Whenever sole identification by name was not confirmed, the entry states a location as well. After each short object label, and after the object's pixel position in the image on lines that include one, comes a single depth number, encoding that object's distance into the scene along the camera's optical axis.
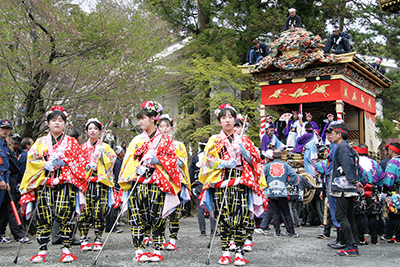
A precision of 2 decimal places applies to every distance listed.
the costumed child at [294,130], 13.14
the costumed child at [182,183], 5.92
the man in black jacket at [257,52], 13.98
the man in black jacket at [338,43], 12.68
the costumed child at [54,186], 4.85
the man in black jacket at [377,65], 15.01
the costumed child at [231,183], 4.71
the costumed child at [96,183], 5.89
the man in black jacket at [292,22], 13.17
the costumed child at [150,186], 4.73
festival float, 12.50
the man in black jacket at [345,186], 5.42
